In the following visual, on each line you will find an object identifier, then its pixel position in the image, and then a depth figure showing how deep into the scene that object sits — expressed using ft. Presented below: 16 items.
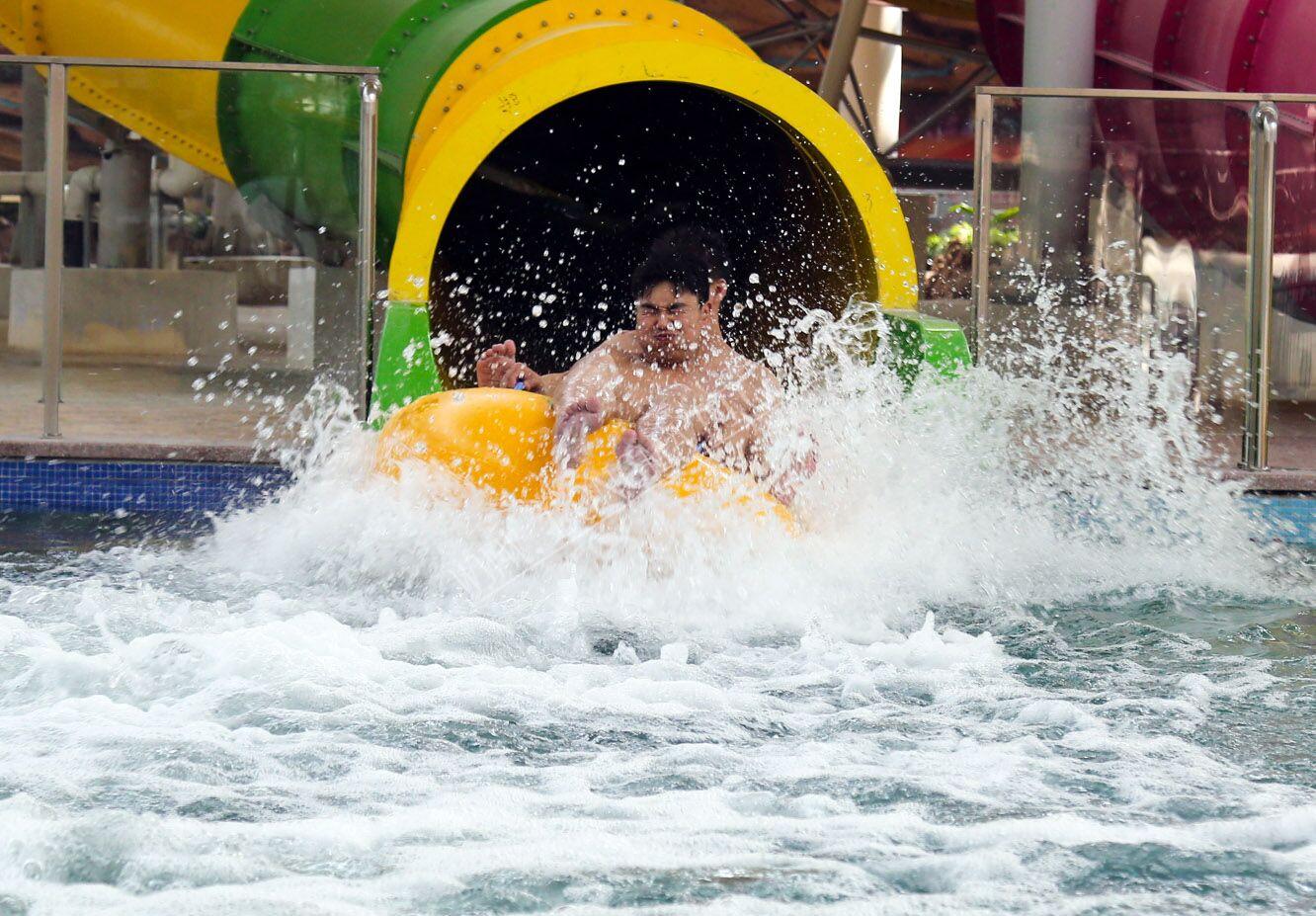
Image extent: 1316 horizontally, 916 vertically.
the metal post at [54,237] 37.27
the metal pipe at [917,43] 77.51
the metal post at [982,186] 37.96
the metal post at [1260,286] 38.65
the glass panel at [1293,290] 39.11
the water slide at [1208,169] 38.65
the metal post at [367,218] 37.73
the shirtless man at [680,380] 31.58
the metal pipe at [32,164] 37.96
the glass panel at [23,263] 38.06
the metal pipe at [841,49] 52.60
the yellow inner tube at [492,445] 29.86
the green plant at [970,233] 38.22
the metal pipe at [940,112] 77.10
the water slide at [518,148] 36.24
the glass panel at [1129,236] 38.22
